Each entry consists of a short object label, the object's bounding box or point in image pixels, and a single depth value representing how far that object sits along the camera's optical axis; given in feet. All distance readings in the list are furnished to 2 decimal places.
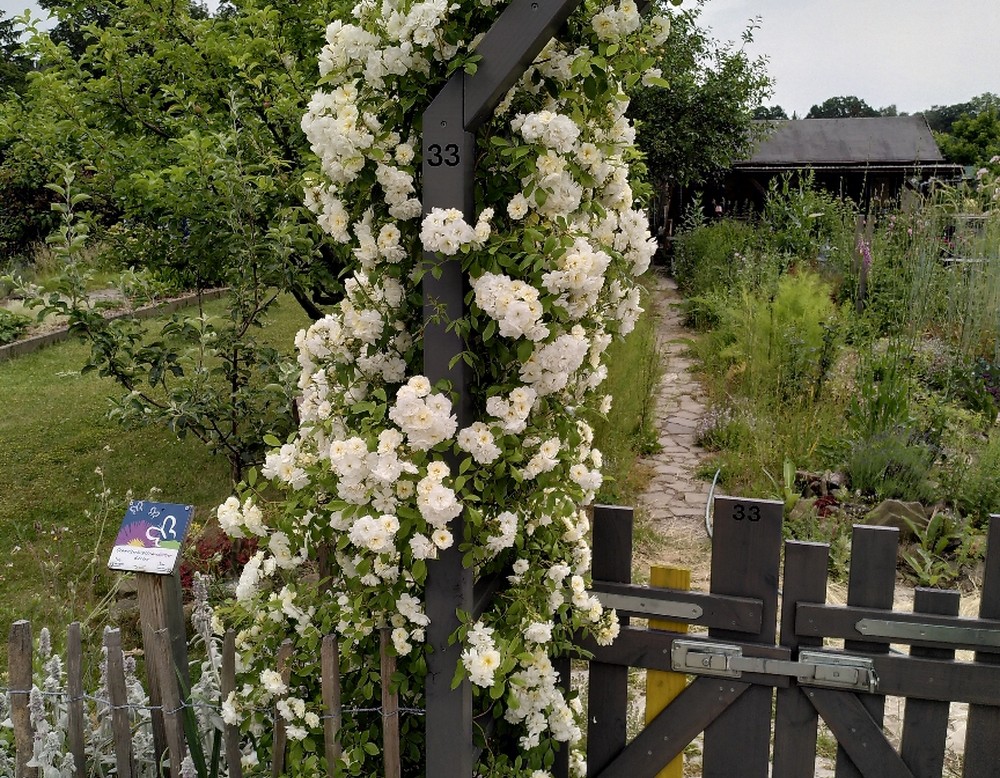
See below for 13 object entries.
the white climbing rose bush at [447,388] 5.56
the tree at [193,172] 11.97
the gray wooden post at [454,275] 5.32
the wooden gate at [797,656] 6.88
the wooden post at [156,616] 6.91
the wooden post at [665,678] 7.27
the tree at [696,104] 40.83
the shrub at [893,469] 14.23
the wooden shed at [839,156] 67.26
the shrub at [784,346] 17.87
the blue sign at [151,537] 6.89
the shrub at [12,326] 32.60
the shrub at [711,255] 30.63
